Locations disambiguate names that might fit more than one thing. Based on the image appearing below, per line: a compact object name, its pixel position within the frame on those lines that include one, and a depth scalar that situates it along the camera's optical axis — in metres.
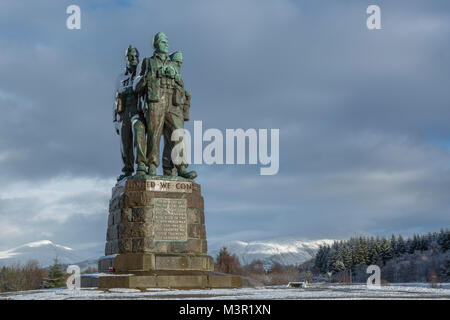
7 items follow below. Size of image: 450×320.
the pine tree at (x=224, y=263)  73.30
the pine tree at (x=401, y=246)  83.21
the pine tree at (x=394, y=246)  82.25
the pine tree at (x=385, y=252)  81.88
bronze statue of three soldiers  18.62
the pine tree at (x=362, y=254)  82.69
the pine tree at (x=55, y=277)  50.88
